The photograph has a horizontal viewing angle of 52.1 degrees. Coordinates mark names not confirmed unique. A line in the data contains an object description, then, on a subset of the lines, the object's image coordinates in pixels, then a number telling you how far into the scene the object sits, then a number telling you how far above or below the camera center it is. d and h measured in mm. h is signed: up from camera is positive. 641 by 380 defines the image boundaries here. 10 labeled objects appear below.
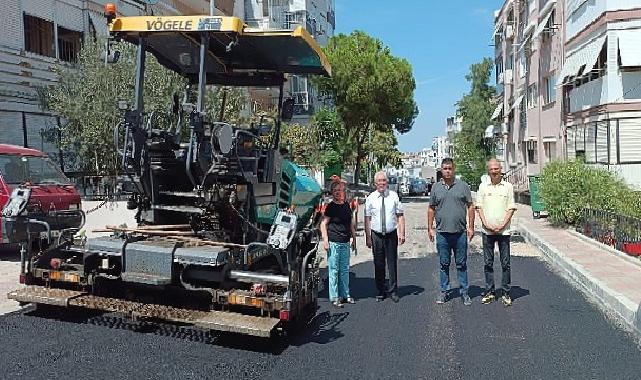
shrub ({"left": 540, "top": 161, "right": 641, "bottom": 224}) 15812 -769
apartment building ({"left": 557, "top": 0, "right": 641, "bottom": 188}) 20562 +2553
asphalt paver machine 6395 -560
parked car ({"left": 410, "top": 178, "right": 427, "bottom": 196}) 50062 -1687
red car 11359 -86
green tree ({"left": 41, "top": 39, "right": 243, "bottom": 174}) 19922 +2201
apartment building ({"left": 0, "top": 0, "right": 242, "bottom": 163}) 21016 +4258
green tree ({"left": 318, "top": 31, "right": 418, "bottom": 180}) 35312 +4506
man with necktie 8461 -824
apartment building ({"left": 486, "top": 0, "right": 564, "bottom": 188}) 28344 +4141
